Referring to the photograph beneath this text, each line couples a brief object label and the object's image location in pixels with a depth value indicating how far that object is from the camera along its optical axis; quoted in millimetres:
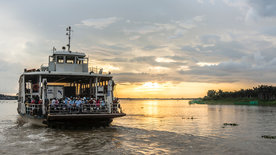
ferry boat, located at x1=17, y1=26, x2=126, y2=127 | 17297
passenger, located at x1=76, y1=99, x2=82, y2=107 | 17762
